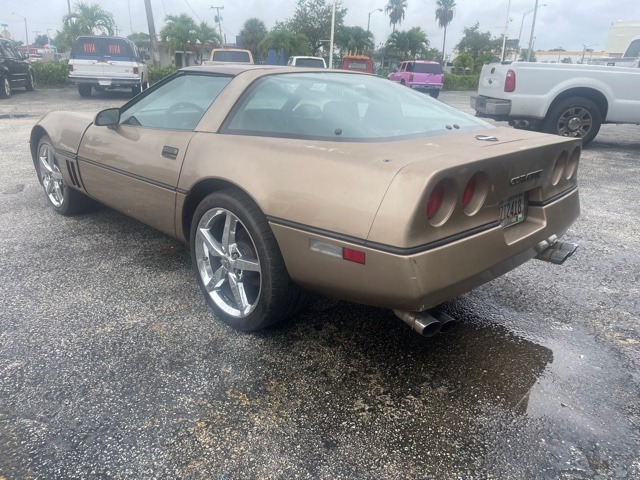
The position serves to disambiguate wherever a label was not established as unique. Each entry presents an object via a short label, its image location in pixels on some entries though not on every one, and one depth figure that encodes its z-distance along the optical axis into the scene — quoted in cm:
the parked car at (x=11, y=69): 1497
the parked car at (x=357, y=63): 2075
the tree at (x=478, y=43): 5844
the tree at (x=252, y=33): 4997
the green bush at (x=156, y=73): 2381
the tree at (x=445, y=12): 8150
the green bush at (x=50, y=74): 2169
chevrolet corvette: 200
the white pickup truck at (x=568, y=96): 805
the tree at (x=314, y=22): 4322
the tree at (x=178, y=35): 3711
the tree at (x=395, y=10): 7933
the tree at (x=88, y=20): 3681
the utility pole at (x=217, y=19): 6373
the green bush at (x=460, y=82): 3938
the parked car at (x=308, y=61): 1681
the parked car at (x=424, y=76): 2489
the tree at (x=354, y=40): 4566
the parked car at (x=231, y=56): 1711
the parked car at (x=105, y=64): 1518
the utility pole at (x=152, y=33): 2467
